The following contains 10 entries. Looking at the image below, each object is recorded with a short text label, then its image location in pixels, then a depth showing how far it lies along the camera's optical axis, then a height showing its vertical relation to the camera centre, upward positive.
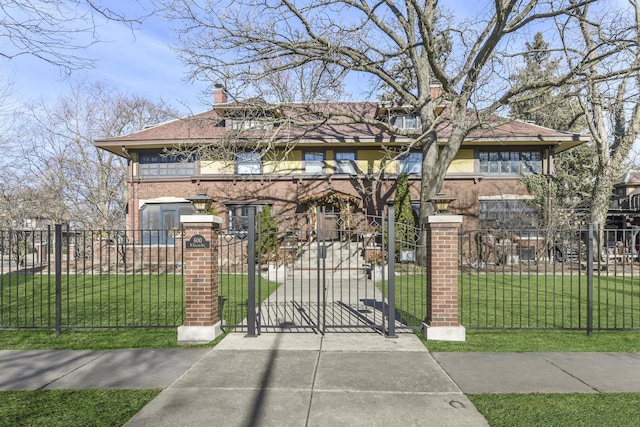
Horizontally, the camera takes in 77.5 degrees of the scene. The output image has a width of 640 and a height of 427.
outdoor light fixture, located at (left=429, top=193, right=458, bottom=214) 7.28 +0.24
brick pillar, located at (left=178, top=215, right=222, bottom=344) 6.62 -1.08
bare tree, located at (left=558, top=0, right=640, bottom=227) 13.32 +4.91
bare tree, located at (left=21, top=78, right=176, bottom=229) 30.19 +3.04
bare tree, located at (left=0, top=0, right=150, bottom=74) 5.35 +2.58
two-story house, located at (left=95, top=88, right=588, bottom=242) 21.30 +2.29
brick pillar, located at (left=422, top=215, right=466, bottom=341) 6.56 -1.03
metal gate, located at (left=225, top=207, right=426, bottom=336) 6.83 -2.16
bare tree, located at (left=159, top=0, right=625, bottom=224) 14.02 +5.89
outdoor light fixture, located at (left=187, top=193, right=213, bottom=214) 7.50 +0.27
